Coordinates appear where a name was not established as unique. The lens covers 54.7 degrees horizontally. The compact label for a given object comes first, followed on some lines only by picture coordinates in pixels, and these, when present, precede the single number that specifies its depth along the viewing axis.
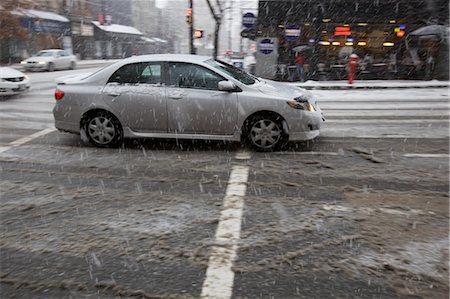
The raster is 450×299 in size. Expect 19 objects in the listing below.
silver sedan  6.77
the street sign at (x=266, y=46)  22.23
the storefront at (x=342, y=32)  22.42
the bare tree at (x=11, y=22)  32.72
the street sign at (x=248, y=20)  20.66
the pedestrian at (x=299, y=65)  21.33
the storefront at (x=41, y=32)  37.60
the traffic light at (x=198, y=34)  24.39
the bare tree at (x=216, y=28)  24.66
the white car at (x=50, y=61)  28.86
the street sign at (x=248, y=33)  23.27
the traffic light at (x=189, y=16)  22.62
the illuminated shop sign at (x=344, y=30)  22.89
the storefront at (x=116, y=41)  54.44
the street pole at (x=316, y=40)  22.77
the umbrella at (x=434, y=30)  20.06
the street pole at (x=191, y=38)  23.64
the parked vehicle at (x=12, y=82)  14.34
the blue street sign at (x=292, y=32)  22.14
